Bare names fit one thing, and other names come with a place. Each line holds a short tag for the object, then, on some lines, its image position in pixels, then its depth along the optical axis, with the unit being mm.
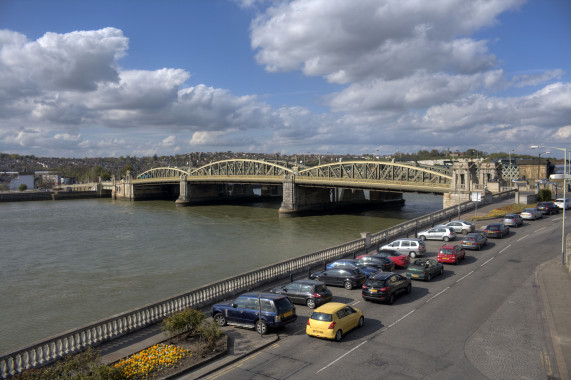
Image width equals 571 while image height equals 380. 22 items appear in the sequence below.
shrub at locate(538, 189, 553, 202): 52469
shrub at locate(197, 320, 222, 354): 12977
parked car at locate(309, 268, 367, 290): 20062
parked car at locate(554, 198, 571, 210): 45741
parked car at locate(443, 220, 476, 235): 34500
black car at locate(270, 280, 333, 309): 17203
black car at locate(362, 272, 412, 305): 17516
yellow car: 13786
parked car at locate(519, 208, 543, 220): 40562
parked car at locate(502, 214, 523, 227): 36688
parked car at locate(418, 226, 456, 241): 32062
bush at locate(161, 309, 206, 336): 13297
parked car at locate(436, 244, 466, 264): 24562
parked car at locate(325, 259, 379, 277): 21531
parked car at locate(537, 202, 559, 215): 43531
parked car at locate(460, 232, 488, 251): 28453
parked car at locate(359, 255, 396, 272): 22891
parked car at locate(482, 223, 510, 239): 32156
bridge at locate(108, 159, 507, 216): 55950
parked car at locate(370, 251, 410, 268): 24156
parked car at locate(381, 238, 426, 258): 27141
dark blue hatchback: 14406
